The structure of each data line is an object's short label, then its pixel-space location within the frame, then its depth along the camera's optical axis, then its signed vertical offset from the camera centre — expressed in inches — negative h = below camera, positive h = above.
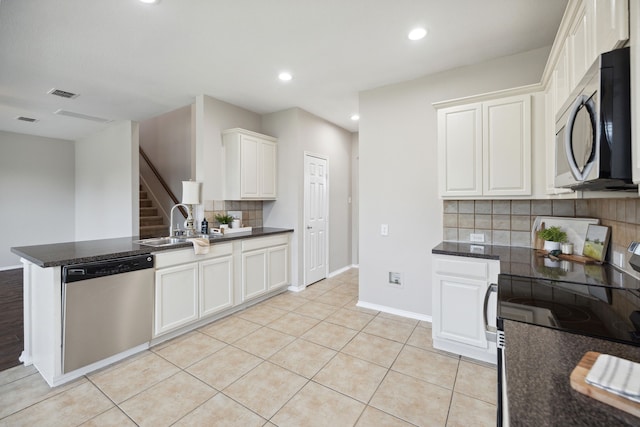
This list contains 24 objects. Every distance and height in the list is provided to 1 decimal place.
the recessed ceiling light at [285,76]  122.4 +59.7
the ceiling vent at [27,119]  180.4 +60.8
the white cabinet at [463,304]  89.1 -29.6
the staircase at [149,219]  213.6 -4.6
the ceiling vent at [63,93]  137.2 +58.9
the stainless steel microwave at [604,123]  39.5 +13.3
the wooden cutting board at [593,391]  23.6 -16.0
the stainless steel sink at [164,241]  111.5 -11.5
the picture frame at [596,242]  78.0 -8.4
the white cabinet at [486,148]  91.3 +21.7
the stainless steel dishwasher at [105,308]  82.0 -29.5
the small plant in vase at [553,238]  89.3 -8.0
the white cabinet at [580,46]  52.1 +32.8
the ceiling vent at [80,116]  170.4 +61.0
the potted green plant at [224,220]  148.3 -3.6
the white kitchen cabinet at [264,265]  140.1 -27.1
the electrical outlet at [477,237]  108.8 -9.3
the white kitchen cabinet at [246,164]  149.3 +26.3
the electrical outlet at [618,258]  70.1 -11.6
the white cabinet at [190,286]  104.0 -29.0
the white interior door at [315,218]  174.1 -3.1
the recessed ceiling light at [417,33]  91.5 +58.3
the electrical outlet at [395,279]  130.2 -30.3
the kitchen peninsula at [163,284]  81.2 -27.3
